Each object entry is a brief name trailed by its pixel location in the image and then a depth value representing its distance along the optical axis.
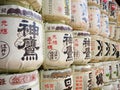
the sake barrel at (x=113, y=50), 3.69
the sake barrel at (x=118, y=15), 4.01
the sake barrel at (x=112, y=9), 3.75
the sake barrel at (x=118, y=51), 3.92
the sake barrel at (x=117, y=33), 4.01
